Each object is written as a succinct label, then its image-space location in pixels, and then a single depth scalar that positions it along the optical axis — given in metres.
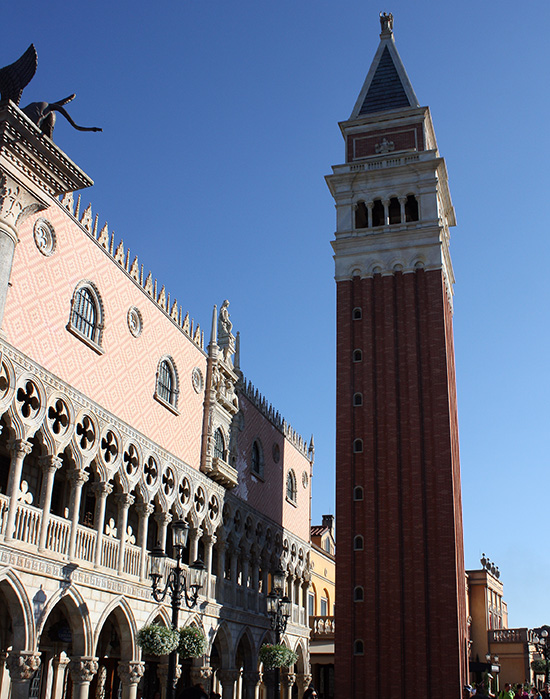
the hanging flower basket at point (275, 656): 19.86
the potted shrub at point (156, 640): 14.98
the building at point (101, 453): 13.74
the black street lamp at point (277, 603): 16.95
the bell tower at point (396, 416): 24.89
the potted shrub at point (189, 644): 16.33
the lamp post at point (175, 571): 12.09
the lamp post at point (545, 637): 16.70
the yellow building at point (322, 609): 31.05
